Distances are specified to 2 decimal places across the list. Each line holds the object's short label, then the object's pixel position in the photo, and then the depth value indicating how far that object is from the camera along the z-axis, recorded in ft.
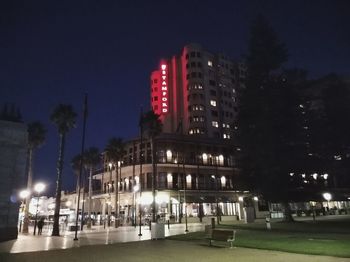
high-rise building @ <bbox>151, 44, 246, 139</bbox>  317.42
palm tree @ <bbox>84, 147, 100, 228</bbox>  221.25
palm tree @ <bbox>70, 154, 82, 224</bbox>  241.78
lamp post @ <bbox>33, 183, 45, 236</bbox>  113.37
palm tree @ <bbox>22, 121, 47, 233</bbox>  134.21
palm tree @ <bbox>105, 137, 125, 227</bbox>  196.03
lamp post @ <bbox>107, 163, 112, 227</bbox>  215.51
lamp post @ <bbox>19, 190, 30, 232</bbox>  108.43
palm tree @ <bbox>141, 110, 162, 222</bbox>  161.79
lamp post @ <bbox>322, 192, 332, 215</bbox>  136.98
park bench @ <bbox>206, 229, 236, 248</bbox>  52.69
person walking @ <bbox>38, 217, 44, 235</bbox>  108.67
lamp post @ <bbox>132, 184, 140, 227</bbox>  148.11
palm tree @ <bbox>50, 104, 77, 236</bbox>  118.52
